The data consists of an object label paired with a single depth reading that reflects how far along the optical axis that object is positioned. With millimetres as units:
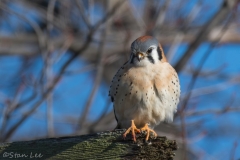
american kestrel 10555
